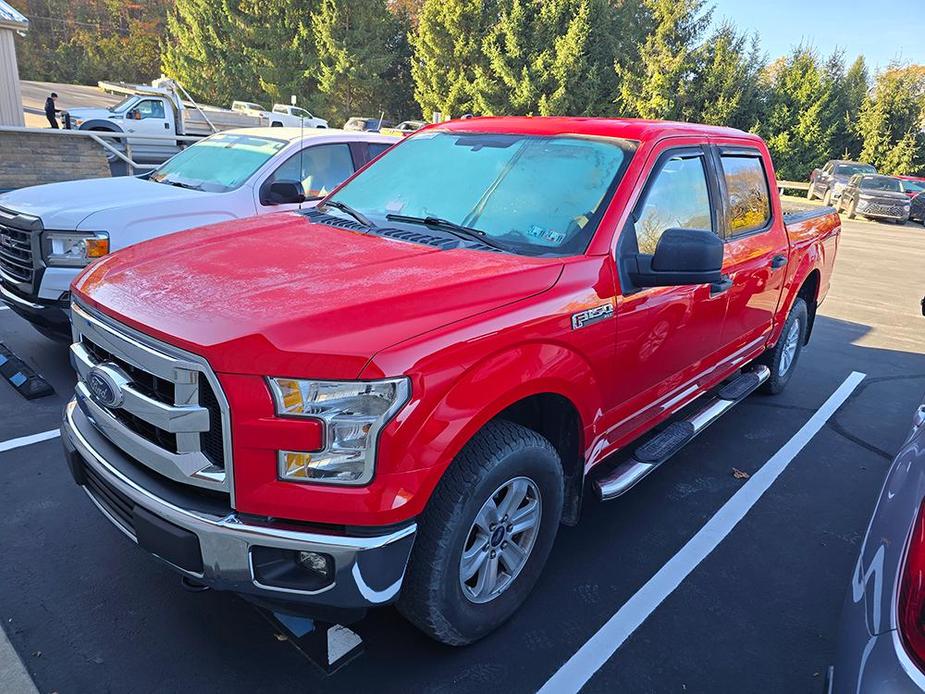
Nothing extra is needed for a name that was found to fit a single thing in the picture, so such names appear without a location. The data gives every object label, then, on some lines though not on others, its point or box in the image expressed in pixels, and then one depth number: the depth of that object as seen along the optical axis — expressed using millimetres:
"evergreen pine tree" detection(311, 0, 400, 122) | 41812
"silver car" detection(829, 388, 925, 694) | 1520
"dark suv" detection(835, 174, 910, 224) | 23453
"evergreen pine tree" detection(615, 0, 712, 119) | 36938
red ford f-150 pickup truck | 2000
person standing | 23656
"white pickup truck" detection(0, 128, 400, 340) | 4727
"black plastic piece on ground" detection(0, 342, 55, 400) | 4699
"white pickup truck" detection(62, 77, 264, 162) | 21141
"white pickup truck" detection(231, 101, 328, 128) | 27578
